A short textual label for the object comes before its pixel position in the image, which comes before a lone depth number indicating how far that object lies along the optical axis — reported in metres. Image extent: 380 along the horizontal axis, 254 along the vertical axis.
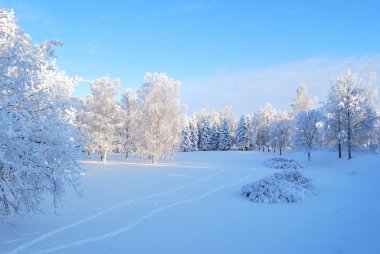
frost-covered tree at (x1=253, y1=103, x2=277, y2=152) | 81.75
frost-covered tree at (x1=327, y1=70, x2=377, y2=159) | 35.03
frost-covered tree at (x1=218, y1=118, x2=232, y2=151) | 91.78
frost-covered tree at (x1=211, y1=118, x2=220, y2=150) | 94.50
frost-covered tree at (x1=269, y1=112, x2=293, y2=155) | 64.26
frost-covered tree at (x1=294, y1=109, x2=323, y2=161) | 44.41
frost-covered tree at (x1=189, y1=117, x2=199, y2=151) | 88.81
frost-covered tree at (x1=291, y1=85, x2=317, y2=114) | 61.03
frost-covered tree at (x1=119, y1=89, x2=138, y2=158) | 37.36
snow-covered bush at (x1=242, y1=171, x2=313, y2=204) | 13.93
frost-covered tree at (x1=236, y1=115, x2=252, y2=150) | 88.25
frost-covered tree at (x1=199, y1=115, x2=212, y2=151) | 91.46
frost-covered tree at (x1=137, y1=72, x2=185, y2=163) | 34.78
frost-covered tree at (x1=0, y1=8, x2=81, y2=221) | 7.02
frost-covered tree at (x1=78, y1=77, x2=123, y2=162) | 36.44
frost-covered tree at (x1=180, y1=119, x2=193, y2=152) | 84.62
